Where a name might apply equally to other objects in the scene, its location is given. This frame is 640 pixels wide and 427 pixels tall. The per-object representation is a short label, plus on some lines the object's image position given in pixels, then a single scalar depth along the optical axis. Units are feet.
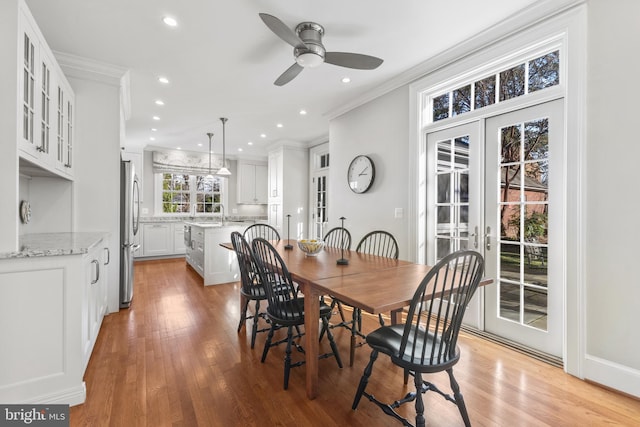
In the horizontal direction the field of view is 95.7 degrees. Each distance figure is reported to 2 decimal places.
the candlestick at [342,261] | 7.37
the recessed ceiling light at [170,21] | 7.73
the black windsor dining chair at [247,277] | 8.04
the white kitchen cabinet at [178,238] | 22.45
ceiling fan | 7.29
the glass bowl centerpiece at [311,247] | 8.50
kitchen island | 14.73
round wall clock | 12.85
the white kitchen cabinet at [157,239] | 21.36
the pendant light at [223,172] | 17.40
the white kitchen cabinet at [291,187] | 21.43
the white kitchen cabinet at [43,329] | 5.23
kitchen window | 23.70
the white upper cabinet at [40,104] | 5.86
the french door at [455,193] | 9.21
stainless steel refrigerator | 11.25
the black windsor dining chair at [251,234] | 15.60
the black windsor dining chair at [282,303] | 6.30
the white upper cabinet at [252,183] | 25.61
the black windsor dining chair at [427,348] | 4.46
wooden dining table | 4.68
